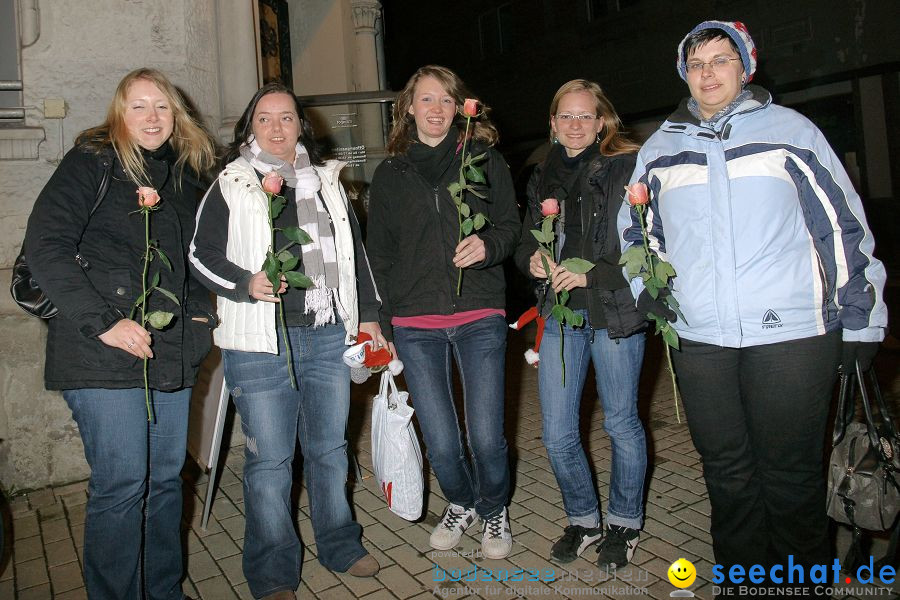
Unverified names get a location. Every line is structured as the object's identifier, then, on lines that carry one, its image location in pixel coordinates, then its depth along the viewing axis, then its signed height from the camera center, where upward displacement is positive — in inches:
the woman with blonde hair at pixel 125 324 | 96.2 +2.5
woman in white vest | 111.1 +0.9
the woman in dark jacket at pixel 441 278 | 125.3 +7.8
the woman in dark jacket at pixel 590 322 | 116.4 -2.8
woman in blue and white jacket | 94.2 +1.4
